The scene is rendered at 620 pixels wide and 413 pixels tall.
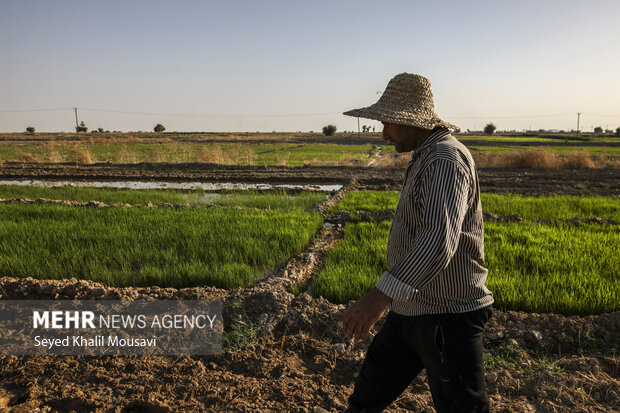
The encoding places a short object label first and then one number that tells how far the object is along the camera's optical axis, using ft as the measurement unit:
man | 4.53
